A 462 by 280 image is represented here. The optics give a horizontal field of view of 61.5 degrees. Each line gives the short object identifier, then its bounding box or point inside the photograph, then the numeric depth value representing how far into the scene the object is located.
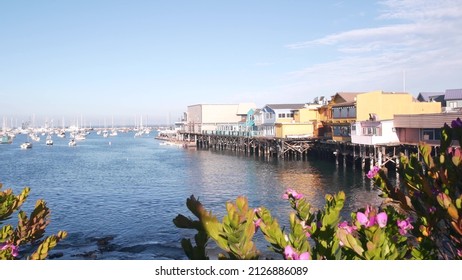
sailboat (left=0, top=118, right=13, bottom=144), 136.25
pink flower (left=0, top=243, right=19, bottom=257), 5.98
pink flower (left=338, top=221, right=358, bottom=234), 4.46
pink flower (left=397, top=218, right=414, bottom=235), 4.84
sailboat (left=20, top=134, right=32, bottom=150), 104.56
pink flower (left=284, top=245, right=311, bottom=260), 3.36
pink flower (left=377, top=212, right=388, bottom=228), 3.86
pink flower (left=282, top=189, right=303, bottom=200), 4.91
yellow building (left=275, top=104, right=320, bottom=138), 62.97
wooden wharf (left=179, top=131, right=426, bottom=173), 40.50
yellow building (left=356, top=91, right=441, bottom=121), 46.16
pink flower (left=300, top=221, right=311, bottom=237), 4.52
